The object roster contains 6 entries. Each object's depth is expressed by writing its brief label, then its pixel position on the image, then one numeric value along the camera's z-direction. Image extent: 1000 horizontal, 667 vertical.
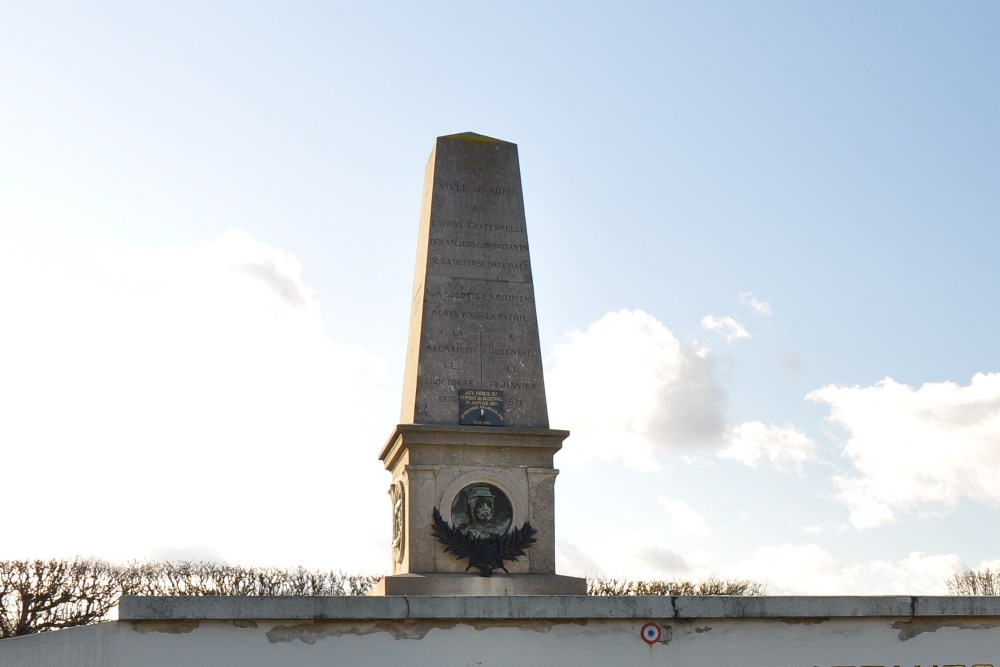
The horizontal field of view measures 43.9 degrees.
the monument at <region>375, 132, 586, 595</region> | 14.41
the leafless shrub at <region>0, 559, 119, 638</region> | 32.50
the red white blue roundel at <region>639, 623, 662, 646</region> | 10.01
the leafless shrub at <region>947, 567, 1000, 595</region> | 38.53
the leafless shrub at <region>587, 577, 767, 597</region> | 35.06
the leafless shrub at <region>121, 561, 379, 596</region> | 35.62
